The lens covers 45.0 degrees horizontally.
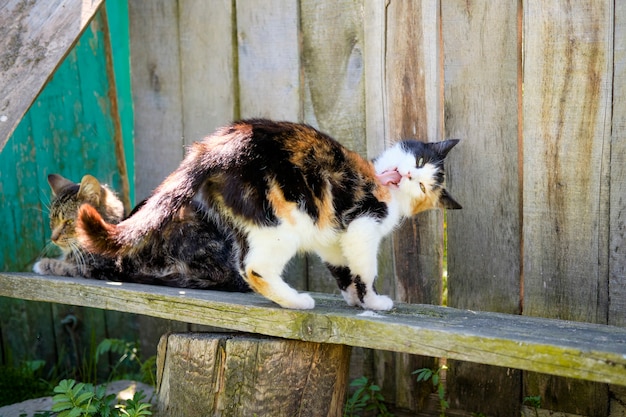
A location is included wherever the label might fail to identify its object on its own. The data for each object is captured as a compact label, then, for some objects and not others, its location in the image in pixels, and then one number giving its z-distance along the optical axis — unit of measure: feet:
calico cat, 10.00
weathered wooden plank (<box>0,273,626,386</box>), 8.32
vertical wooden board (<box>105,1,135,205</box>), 15.15
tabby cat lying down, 12.09
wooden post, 10.21
